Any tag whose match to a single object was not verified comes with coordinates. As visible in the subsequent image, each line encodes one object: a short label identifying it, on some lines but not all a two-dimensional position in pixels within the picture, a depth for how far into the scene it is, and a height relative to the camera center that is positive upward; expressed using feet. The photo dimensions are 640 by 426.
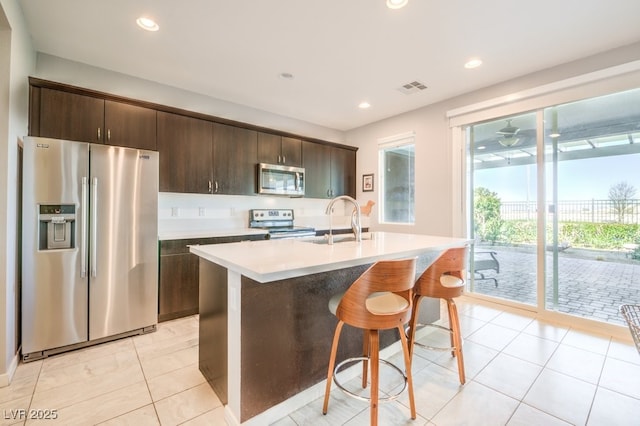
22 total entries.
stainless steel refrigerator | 7.11 -0.83
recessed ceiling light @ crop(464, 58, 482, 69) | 9.51 +5.18
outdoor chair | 11.82 -2.08
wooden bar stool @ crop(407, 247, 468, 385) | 6.24 -1.63
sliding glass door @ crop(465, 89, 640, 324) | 8.94 +0.30
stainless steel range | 13.13 -0.48
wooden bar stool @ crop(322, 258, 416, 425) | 4.51 -1.62
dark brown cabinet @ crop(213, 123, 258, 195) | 11.70 +2.37
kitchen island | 4.73 -1.96
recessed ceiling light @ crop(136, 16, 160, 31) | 7.53 +5.20
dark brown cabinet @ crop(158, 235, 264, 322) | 9.53 -2.27
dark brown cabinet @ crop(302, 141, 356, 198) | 14.99 +2.47
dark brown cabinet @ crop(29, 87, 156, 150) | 8.23 +3.02
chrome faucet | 7.19 -0.22
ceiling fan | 11.16 +3.19
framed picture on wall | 16.47 +1.87
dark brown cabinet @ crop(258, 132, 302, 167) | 13.09 +3.13
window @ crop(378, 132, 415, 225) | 14.62 +1.97
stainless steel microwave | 12.92 +1.66
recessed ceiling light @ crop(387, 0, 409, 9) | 6.80 +5.13
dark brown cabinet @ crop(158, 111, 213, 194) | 10.36 +2.35
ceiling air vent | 11.34 +5.22
